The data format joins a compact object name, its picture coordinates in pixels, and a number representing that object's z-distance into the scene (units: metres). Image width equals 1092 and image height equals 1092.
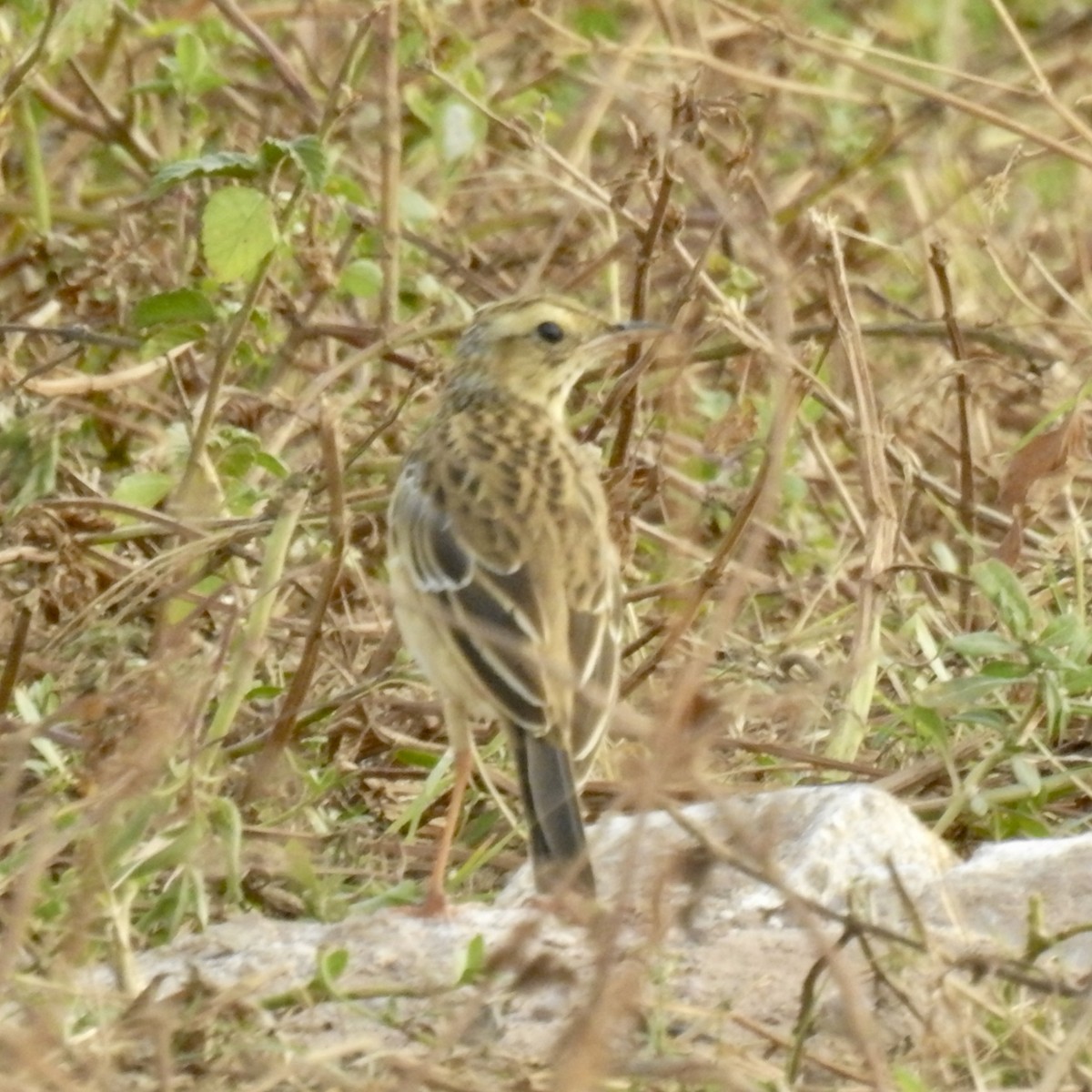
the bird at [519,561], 9.43
